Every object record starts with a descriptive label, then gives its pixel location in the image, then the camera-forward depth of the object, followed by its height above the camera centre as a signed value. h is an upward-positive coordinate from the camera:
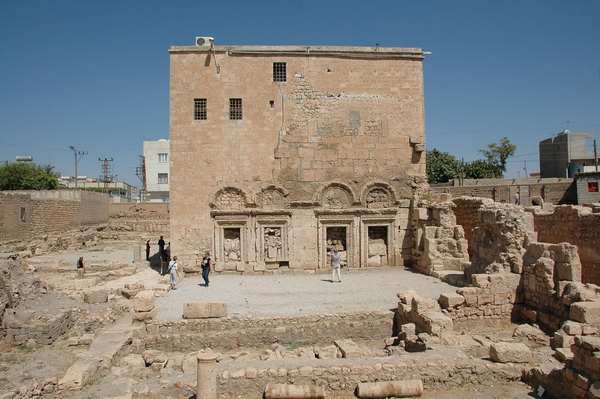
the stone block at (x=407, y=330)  10.39 -2.89
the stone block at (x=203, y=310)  11.58 -2.63
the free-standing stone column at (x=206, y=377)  7.27 -2.70
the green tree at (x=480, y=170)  47.12 +3.23
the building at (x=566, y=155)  40.50 +4.10
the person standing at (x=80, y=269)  18.92 -2.53
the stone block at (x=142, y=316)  11.54 -2.73
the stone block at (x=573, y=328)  9.09 -2.54
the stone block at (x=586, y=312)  9.42 -2.31
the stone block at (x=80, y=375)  7.66 -2.84
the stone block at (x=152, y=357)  9.91 -3.30
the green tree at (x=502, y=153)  49.28 +5.24
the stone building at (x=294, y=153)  18.53 +2.12
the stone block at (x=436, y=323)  9.95 -2.65
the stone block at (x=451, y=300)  11.55 -2.48
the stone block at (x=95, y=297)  13.66 -2.65
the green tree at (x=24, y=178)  47.94 +3.37
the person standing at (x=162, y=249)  19.49 -1.82
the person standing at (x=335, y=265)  16.62 -2.20
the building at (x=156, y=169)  68.06 +5.64
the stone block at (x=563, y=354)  8.28 -2.79
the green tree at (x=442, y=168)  47.91 +3.59
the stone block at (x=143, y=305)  11.66 -2.49
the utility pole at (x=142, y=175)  65.69 +5.08
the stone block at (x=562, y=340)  8.93 -2.73
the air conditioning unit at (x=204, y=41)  18.72 +6.75
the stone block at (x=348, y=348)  9.94 -3.25
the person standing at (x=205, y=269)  15.97 -2.18
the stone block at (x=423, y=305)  10.85 -2.43
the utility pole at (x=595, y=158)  37.57 +3.44
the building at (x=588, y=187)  24.89 +0.70
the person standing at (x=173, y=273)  15.49 -2.23
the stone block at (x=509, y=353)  8.43 -2.80
